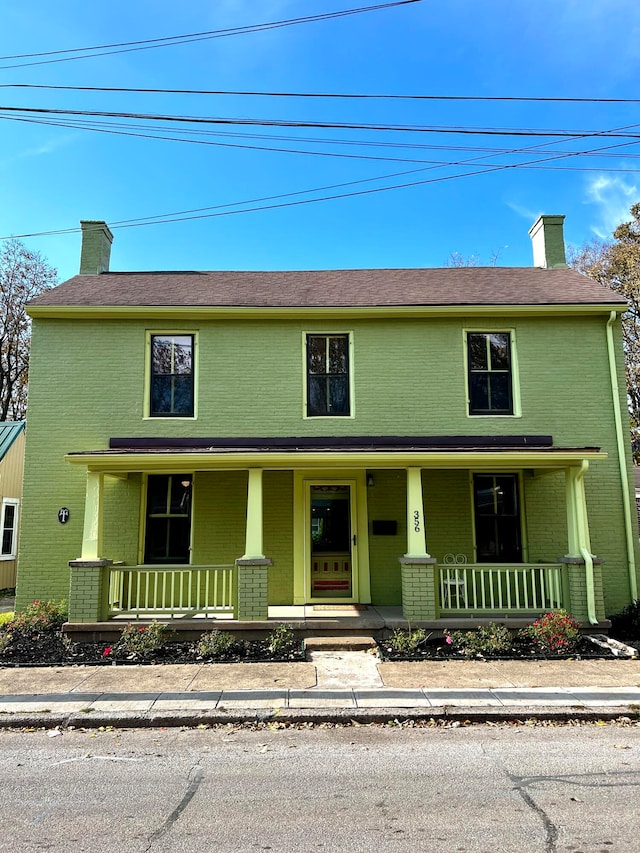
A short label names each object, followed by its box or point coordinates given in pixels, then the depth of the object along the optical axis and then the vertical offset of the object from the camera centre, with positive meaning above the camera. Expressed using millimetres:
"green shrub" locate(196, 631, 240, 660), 8070 -1595
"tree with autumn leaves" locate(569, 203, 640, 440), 25875 +10775
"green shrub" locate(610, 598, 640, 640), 9562 -1602
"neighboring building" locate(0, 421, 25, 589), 15641 +919
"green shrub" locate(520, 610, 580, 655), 8391 -1555
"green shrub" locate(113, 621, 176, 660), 8195 -1544
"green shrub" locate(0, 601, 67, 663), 8344 -1560
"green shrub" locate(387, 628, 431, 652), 8281 -1586
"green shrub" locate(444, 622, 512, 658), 8227 -1615
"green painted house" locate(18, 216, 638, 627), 10617 +1826
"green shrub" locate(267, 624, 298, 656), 8211 -1568
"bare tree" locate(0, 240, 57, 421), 27031 +9865
